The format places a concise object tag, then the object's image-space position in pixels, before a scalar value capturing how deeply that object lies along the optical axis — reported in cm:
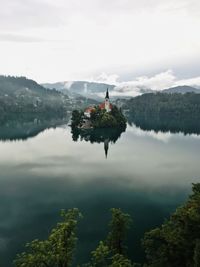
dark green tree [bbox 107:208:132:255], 3934
